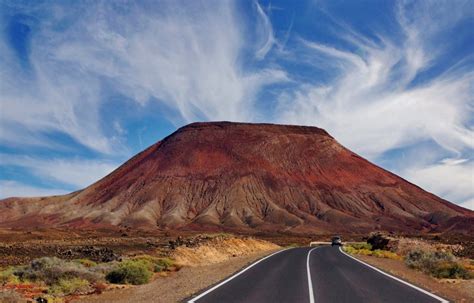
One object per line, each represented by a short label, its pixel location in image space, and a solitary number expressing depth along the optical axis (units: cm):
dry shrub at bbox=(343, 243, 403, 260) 3422
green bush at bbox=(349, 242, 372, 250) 5012
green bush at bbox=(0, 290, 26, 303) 1258
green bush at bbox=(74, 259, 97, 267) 2553
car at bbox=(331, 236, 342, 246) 5947
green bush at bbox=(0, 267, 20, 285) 1806
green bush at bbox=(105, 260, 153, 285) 1856
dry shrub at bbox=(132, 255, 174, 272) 2324
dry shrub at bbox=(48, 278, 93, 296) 1542
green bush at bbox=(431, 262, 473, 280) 2050
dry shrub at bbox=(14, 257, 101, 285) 1828
